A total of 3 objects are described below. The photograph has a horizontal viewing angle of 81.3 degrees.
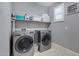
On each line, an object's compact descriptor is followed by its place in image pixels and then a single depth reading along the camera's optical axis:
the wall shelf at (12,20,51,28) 2.20
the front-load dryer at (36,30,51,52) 1.65
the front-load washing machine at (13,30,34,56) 1.19
